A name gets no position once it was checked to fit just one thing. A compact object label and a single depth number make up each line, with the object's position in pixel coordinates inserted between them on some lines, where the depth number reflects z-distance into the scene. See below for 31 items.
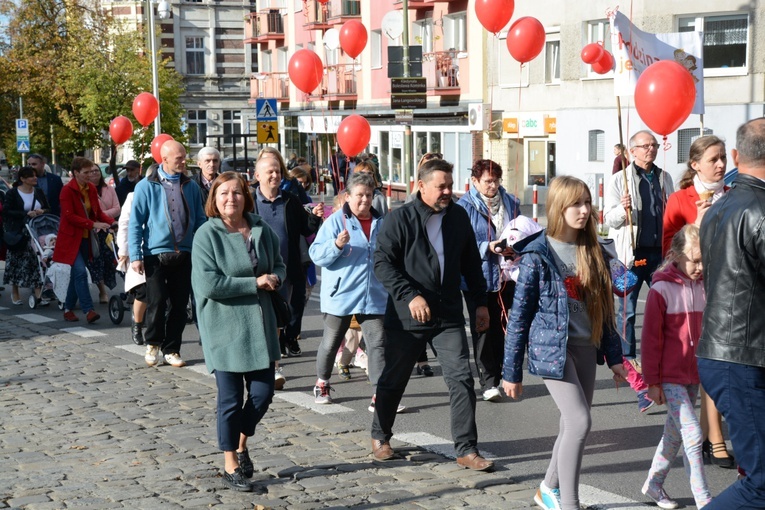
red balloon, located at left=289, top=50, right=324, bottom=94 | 17.03
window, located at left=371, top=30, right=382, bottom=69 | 45.56
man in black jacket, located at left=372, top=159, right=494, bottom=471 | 6.59
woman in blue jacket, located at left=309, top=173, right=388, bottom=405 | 8.25
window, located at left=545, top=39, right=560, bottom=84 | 33.94
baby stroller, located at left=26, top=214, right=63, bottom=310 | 14.38
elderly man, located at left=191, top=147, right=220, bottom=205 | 10.79
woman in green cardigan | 6.28
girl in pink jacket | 5.81
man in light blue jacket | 10.08
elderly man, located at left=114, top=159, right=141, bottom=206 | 16.09
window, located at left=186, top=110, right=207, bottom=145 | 76.50
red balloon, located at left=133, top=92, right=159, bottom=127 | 22.70
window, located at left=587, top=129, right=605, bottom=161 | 31.38
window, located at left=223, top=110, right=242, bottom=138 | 76.81
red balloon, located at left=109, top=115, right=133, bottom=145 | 22.81
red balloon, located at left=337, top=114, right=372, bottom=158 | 14.09
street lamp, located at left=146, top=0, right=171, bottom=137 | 40.22
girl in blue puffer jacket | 5.58
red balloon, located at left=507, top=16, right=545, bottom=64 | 14.80
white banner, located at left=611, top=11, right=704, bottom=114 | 11.83
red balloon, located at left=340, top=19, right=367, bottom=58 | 19.27
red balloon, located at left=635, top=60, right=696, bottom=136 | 9.02
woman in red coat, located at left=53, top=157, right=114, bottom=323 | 13.25
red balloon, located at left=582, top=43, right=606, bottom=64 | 21.45
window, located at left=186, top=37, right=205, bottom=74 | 77.38
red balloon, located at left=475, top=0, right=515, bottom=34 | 14.97
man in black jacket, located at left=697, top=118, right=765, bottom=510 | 4.23
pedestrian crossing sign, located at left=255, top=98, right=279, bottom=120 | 25.20
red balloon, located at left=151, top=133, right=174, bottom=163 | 18.27
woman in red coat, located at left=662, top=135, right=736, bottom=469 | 7.59
